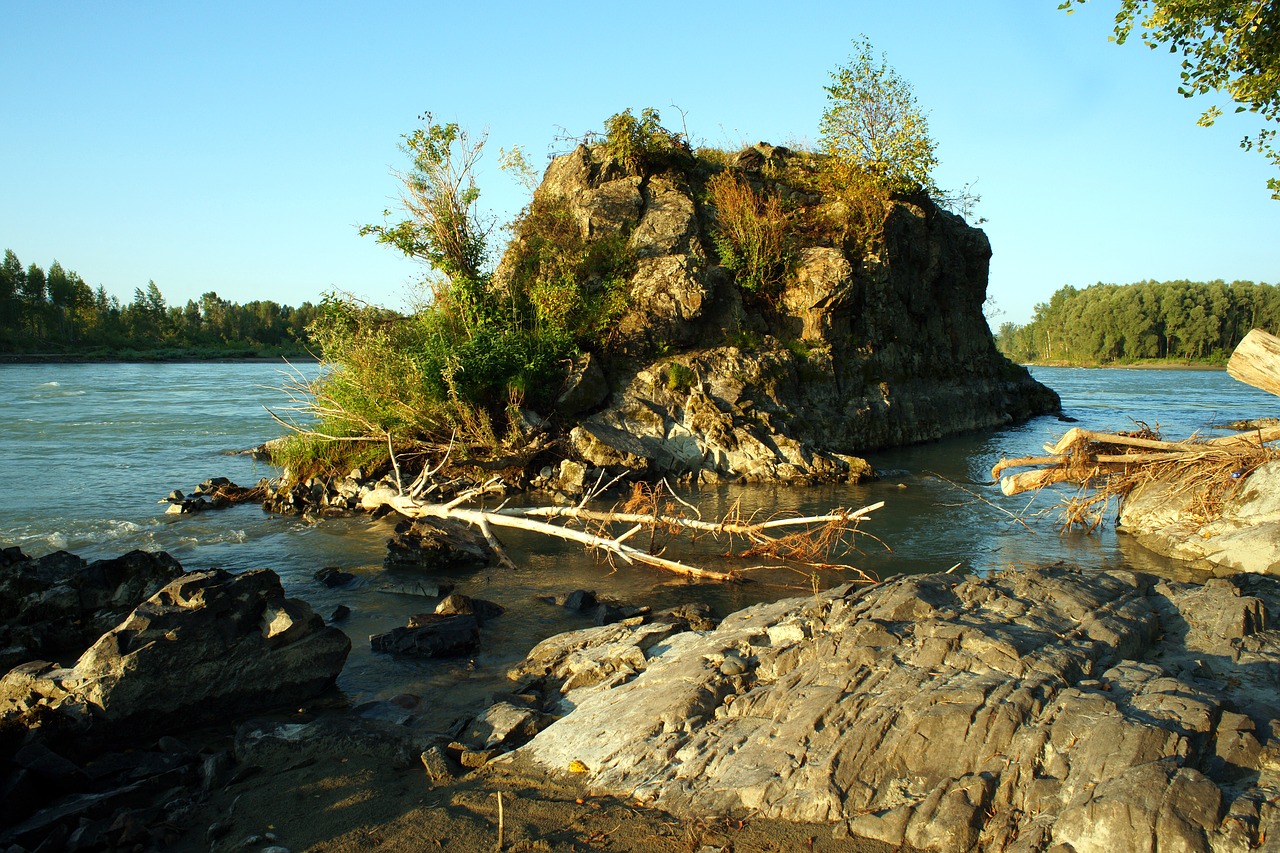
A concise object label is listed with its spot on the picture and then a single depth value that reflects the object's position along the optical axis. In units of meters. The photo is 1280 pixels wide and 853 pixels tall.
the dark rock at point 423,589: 9.72
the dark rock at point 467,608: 8.59
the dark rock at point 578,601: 9.02
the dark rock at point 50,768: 5.18
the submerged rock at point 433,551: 11.10
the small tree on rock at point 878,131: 24.94
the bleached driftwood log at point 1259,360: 10.65
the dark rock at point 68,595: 7.91
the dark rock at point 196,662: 5.97
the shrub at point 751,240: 21.03
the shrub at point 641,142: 21.91
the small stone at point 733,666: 5.71
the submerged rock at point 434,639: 7.63
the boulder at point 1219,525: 9.99
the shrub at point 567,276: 18.62
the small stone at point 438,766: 5.18
